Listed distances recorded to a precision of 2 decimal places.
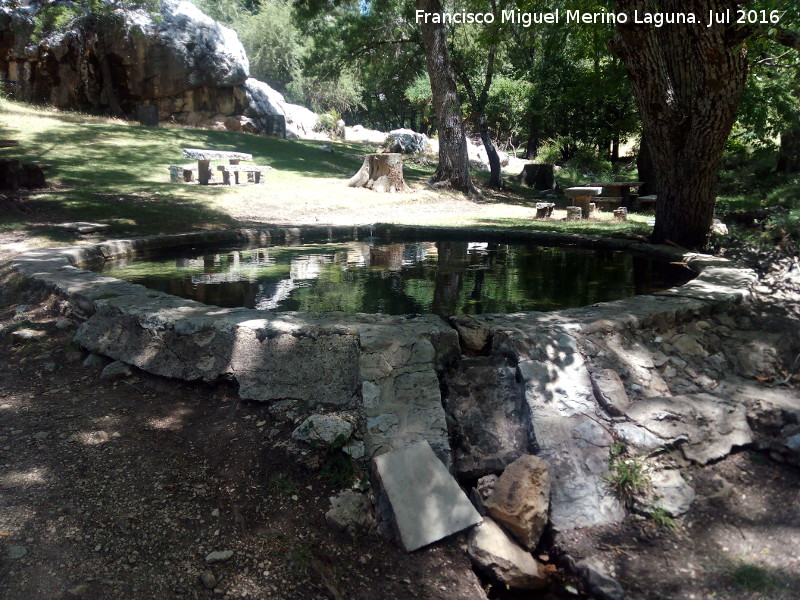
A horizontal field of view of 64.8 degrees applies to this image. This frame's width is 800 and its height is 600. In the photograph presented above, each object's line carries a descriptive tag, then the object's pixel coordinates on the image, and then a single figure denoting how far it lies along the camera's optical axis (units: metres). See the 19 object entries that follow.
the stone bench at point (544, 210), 11.88
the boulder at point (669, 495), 2.87
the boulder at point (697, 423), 3.18
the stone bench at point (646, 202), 12.70
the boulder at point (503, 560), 2.61
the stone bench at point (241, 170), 13.67
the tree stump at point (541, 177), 19.12
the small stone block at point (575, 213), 11.51
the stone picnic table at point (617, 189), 13.45
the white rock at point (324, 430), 3.10
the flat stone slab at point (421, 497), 2.71
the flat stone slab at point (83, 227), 8.16
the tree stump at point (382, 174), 14.27
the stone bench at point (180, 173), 13.52
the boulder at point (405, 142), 25.98
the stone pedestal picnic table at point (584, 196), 11.93
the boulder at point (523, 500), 2.77
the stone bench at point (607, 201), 12.93
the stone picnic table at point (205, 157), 13.52
